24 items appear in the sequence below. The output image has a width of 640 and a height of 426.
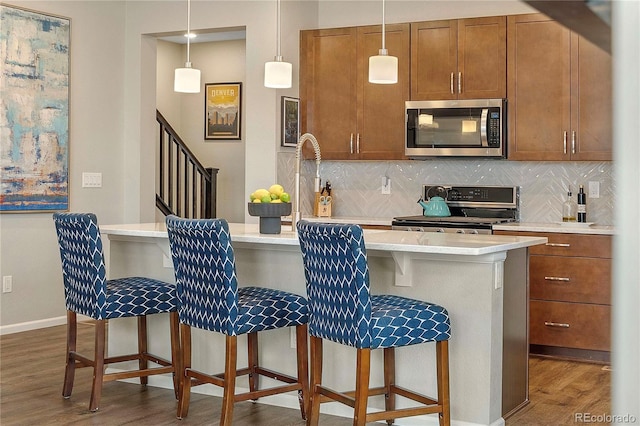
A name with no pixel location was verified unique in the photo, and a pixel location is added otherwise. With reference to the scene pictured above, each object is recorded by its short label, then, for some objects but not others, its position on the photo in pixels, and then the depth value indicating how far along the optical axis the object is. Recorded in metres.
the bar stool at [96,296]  3.73
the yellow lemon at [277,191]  3.99
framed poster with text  8.91
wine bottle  5.55
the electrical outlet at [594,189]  5.63
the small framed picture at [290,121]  6.23
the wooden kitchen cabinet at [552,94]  5.37
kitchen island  3.43
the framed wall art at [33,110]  5.71
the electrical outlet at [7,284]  5.74
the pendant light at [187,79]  4.43
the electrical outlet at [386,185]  6.43
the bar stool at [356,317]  2.98
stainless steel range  5.58
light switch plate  6.40
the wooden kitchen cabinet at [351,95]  6.06
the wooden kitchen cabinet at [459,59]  5.66
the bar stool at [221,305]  3.29
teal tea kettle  5.96
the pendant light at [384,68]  4.06
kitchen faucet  4.05
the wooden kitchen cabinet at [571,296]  5.10
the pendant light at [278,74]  4.23
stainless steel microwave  5.61
